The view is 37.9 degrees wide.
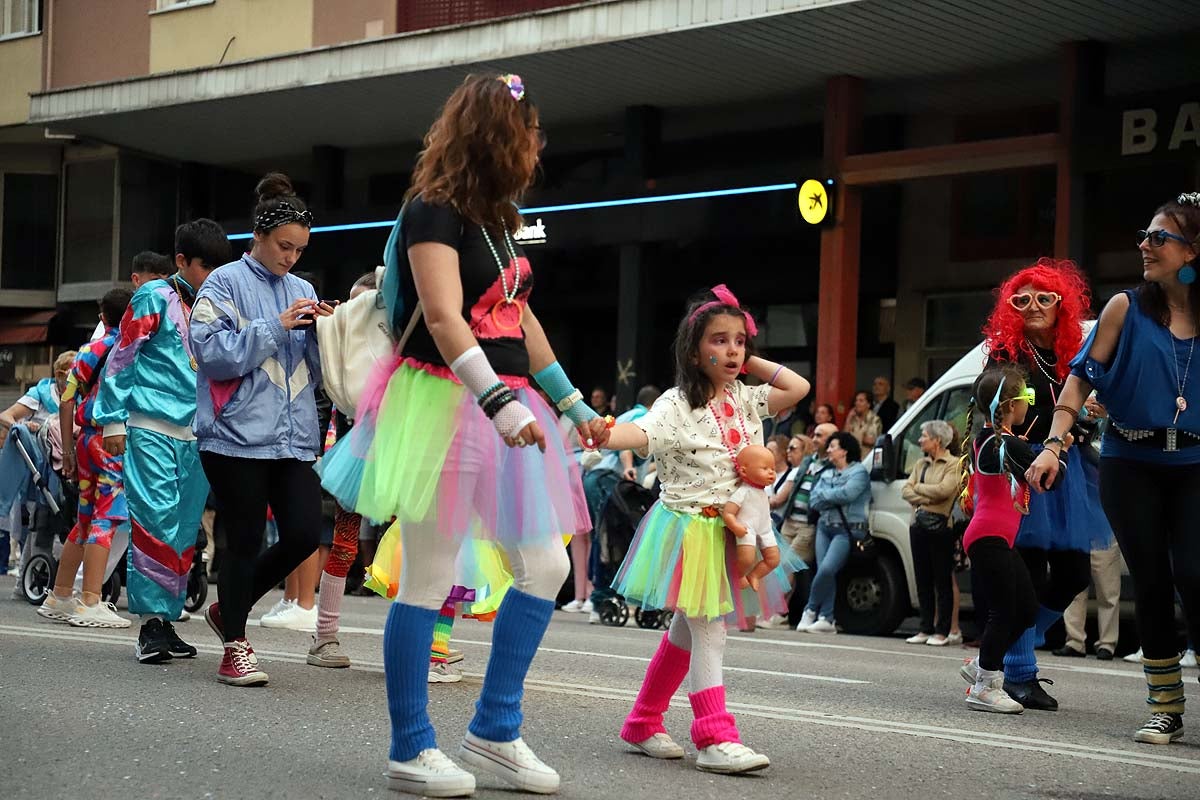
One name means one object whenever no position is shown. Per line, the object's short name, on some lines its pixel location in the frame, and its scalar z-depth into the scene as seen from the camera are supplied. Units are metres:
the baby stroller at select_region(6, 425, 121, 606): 13.22
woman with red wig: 8.08
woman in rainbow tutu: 5.03
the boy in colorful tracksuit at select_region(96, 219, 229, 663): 8.41
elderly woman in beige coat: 13.86
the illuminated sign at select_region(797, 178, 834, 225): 21.66
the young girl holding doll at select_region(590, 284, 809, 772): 5.97
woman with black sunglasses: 7.05
